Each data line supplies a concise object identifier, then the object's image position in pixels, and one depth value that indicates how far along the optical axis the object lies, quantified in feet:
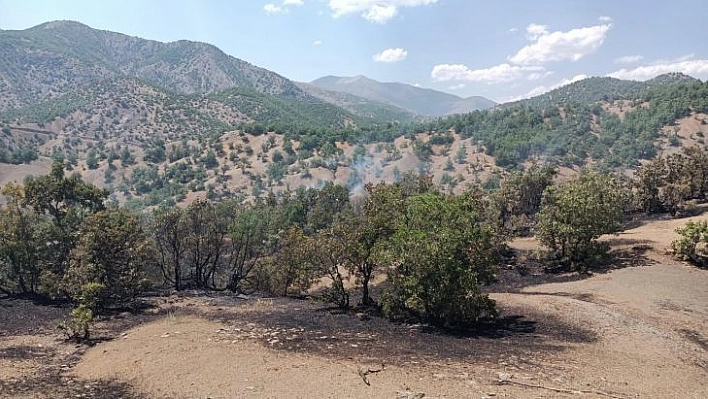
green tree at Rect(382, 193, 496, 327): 71.31
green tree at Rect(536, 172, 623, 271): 105.40
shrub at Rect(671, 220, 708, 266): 97.55
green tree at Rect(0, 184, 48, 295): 99.71
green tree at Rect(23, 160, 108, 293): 104.63
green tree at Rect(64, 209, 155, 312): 91.20
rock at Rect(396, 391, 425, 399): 46.73
